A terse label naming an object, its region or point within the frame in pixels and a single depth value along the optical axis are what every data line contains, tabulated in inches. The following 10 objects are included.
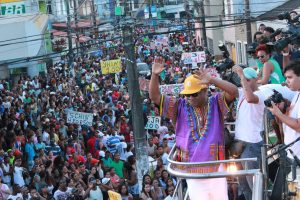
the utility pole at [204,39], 1655.1
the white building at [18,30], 1091.3
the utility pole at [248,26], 1152.9
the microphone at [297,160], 174.3
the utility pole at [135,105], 620.7
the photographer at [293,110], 201.3
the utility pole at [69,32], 1311.9
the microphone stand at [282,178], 182.1
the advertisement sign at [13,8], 1170.6
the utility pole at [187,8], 1847.6
